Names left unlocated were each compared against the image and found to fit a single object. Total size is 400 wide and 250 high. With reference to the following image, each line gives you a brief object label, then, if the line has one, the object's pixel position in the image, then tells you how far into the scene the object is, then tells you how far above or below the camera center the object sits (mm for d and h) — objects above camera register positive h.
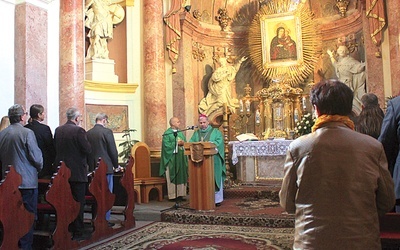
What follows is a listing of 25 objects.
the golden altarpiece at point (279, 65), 10727 +2107
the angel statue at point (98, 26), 9758 +2868
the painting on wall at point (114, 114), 9456 +749
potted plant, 8789 -25
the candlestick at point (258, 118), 10727 +648
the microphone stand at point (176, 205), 7199 -1082
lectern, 6871 -534
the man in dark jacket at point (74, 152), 5297 -69
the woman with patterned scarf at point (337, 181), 1893 -188
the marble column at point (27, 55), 6481 +1481
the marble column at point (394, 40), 8312 +2021
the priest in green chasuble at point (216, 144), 7530 -4
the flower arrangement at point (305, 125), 8805 +362
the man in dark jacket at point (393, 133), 2936 +47
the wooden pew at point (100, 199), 5570 -734
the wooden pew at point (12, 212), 4090 -648
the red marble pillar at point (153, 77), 9633 +1623
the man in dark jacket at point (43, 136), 5281 +154
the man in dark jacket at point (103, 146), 6266 +3
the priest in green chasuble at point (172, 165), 8375 -418
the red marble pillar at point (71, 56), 7875 +1785
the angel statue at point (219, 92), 11031 +1391
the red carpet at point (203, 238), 5094 -1259
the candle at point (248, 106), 10867 +978
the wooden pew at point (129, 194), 6344 -767
